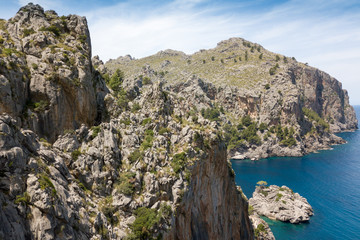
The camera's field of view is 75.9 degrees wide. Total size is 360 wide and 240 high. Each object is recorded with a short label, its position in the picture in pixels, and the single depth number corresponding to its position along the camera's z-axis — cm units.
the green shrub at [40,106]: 3293
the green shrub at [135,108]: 5087
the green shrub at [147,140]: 4084
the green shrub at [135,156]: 3819
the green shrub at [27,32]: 3980
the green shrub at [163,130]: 4544
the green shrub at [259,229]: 7238
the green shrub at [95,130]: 3825
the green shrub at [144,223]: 2981
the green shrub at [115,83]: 6059
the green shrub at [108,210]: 2959
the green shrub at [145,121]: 4691
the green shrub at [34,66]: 3478
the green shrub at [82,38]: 4728
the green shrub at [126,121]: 4473
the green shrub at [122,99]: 5018
